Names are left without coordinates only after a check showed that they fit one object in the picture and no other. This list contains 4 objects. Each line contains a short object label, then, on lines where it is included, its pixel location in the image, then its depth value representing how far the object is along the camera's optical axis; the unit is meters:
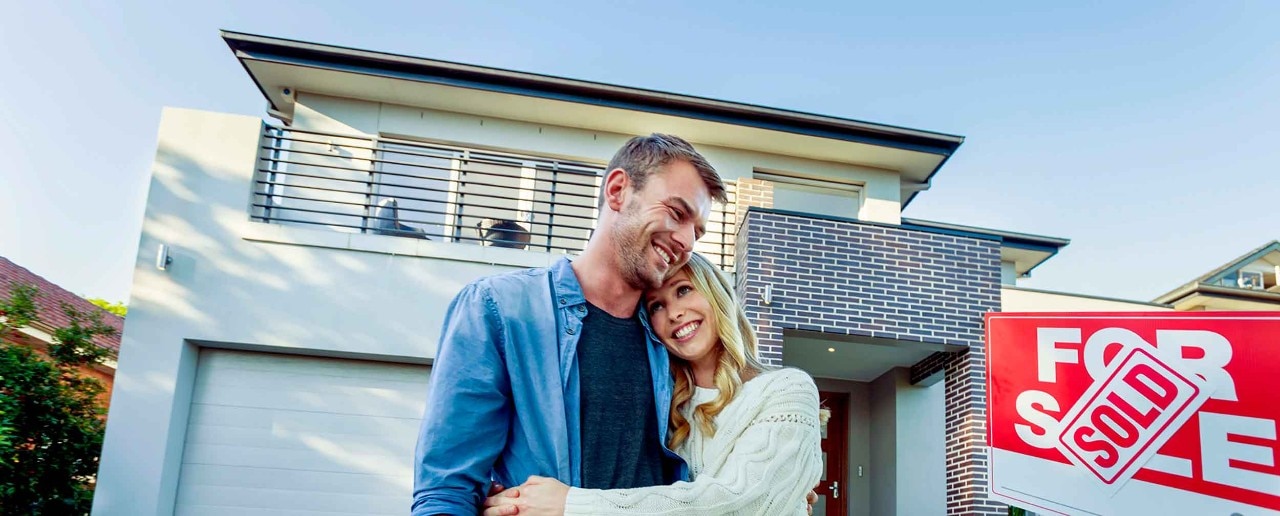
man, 1.92
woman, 1.97
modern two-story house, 8.77
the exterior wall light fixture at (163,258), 8.66
